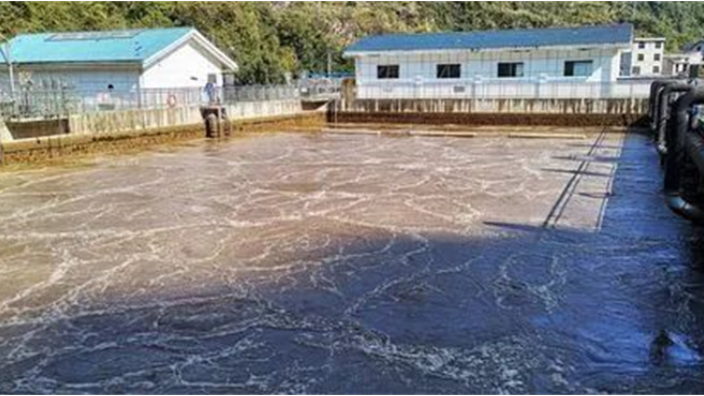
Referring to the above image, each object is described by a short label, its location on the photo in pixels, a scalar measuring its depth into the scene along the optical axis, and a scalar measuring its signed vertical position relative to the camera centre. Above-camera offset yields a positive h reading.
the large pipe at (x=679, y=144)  9.25 -0.93
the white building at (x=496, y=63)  25.25 +0.76
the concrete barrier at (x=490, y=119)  23.26 -1.34
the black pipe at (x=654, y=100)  17.27 -0.53
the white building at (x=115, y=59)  23.33 +0.89
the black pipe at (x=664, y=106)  14.01 -0.57
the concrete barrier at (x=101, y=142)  15.52 -1.52
